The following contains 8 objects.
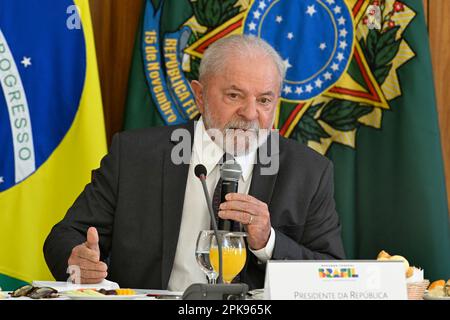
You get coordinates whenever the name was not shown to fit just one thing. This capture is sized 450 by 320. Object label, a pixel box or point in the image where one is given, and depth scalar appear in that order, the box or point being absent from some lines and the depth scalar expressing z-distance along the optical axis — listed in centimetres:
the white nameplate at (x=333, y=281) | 344
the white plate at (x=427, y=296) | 450
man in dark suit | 583
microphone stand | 320
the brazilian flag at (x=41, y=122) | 740
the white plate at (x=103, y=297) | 401
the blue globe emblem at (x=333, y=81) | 787
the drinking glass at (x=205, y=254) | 429
